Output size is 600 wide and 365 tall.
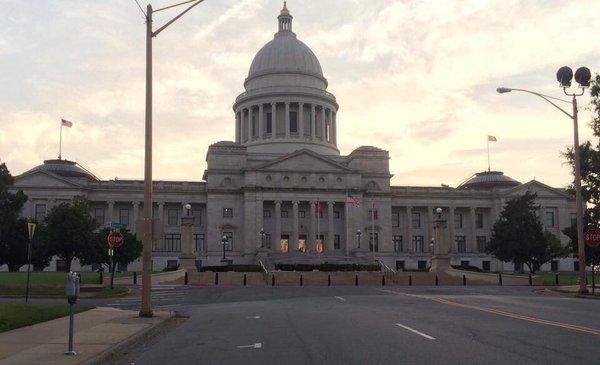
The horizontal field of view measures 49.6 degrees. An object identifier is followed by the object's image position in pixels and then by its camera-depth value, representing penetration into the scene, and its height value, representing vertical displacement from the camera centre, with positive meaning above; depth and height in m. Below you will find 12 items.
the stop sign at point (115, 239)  32.50 +0.49
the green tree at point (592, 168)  45.50 +5.45
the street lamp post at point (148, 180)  20.06 +2.19
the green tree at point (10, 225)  71.50 +2.70
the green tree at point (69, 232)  55.41 +1.48
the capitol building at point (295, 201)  96.38 +7.22
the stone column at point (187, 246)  56.69 +0.19
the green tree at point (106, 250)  58.53 -0.14
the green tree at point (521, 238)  79.62 +0.95
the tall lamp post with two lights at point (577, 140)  33.75 +5.47
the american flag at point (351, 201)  80.81 +5.71
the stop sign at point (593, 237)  33.53 +0.40
